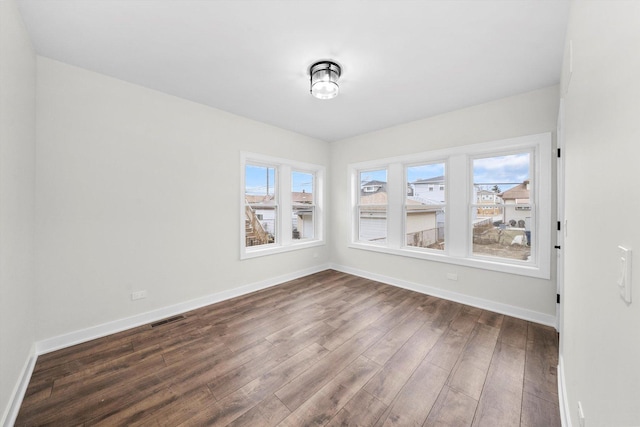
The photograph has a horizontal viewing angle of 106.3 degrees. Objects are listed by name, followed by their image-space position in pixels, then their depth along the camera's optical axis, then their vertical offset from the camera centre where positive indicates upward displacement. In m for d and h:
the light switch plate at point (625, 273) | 0.63 -0.17
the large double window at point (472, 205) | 2.89 +0.08
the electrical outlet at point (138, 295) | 2.70 -0.96
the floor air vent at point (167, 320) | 2.75 -1.30
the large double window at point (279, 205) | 3.92 +0.10
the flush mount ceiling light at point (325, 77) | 2.34 +1.33
